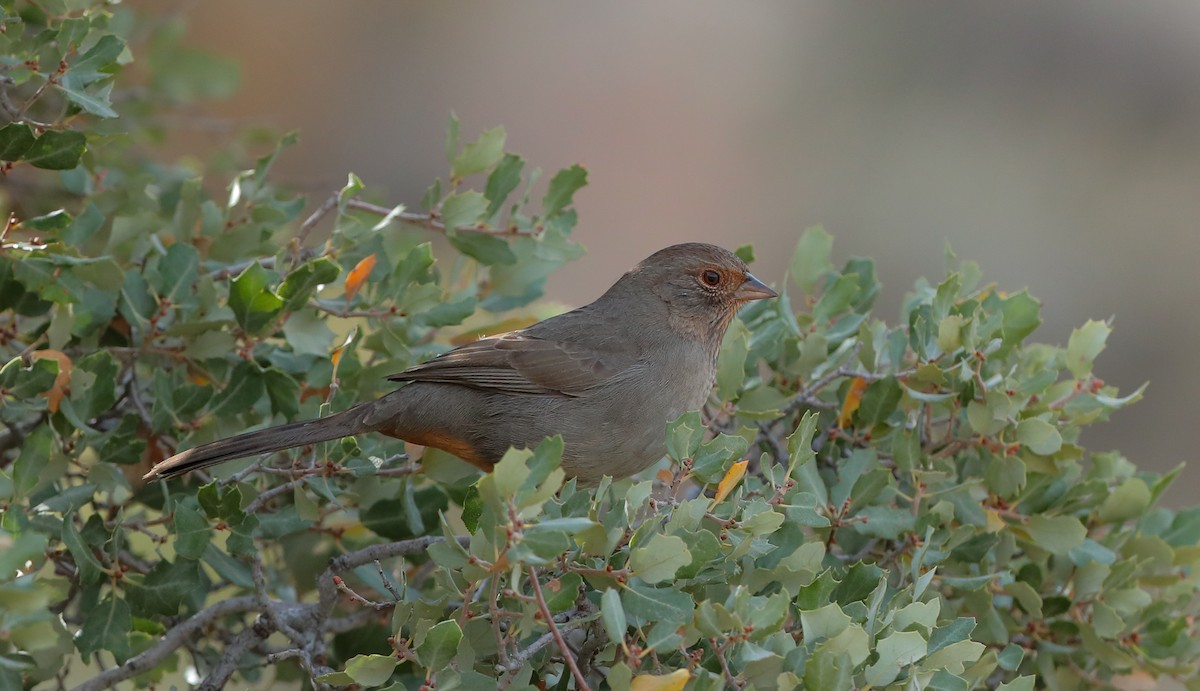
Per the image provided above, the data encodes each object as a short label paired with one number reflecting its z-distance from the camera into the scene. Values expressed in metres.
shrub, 4.70
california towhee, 6.80
